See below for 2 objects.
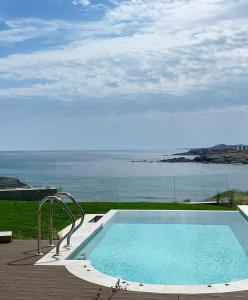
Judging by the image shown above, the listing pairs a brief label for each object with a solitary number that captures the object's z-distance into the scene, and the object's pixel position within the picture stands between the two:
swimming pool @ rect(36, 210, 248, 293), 4.12
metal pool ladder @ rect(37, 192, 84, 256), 4.45
